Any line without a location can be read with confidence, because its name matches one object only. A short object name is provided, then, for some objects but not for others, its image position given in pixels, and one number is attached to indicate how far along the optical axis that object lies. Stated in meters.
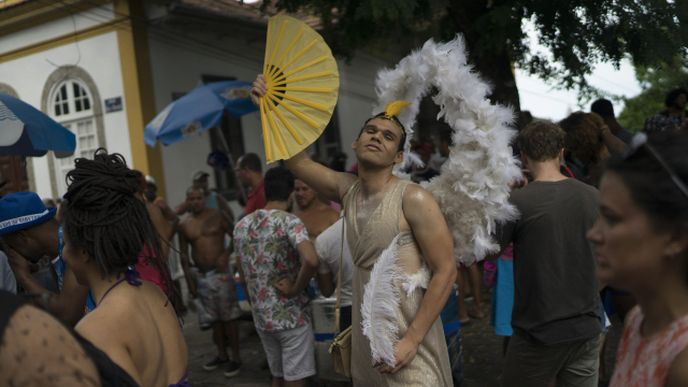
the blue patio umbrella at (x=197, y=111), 7.92
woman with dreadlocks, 2.01
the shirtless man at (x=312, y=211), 5.41
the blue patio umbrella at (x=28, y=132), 4.35
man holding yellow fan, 2.76
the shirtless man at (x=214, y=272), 6.27
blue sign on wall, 11.78
